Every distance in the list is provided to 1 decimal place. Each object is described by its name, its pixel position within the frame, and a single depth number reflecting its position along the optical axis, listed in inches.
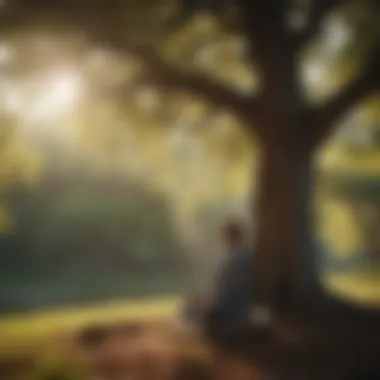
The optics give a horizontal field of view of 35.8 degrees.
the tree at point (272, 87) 195.3
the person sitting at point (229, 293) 189.3
